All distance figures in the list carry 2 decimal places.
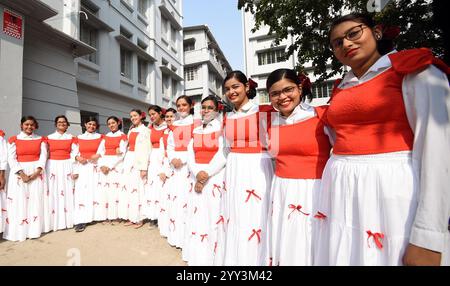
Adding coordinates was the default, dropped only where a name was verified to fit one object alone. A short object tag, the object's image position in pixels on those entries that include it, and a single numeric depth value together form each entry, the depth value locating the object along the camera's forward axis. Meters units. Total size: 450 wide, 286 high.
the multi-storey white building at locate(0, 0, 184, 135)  4.62
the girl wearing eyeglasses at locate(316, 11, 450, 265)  0.97
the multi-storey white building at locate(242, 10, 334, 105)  24.03
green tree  4.09
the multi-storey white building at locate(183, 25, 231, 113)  20.50
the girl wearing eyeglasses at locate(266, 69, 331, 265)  1.59
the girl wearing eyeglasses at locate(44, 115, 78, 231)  4.25
